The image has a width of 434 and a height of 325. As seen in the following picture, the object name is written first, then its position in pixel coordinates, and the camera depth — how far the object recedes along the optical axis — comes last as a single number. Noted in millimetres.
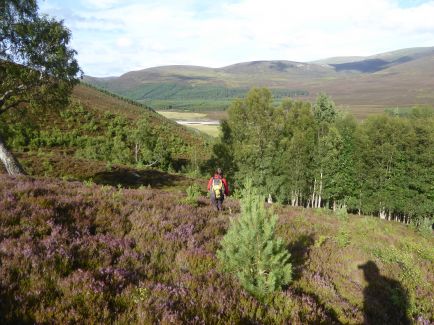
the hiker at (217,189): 13281
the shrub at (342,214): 18125
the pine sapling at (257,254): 5801
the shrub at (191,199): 12258
